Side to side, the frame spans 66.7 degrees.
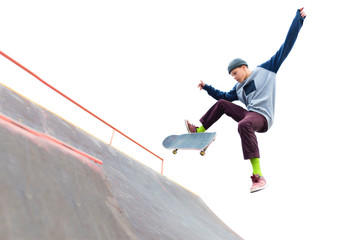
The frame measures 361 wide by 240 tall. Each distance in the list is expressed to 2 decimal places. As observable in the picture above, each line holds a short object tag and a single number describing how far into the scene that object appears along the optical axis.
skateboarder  3.33
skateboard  3.89
